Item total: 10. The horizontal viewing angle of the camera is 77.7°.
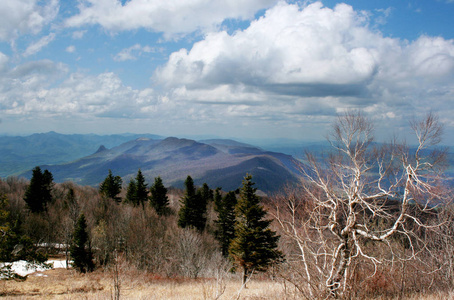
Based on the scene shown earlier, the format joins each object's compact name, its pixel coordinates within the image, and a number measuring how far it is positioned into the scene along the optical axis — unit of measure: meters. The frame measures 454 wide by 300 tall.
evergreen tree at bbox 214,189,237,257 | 39.69
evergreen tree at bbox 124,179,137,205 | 54.59
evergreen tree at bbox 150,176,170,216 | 52.13
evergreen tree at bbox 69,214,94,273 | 31.81
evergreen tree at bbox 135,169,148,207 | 54.28
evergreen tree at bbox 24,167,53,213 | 47.12
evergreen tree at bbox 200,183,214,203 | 60.33
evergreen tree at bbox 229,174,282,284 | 23.20
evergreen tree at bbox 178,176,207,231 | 44.91
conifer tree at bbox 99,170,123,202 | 57.41
